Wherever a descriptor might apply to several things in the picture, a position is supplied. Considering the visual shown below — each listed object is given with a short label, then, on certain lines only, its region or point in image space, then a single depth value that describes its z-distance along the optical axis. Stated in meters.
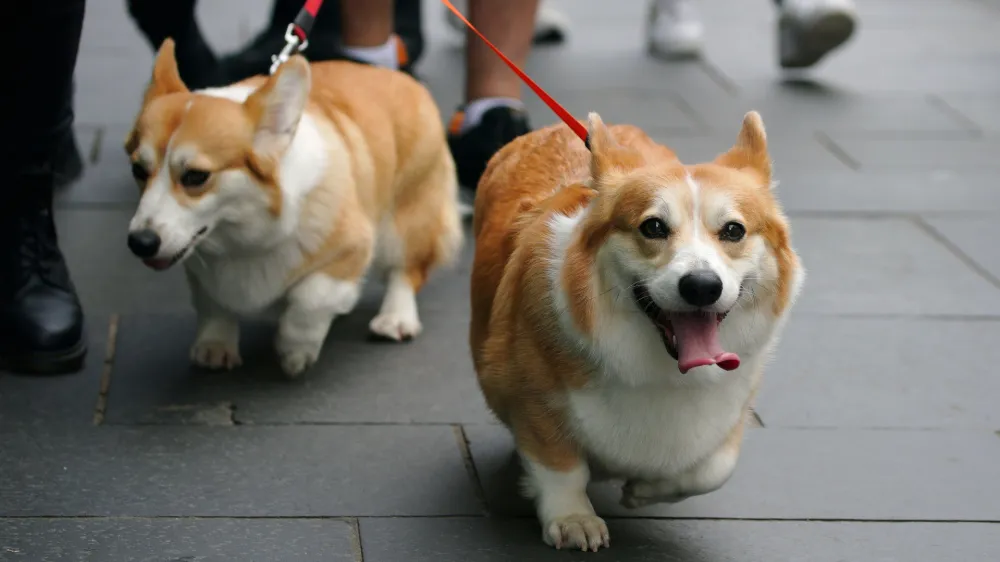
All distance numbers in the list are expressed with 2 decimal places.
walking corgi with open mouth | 2.45
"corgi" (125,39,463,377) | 3.18
